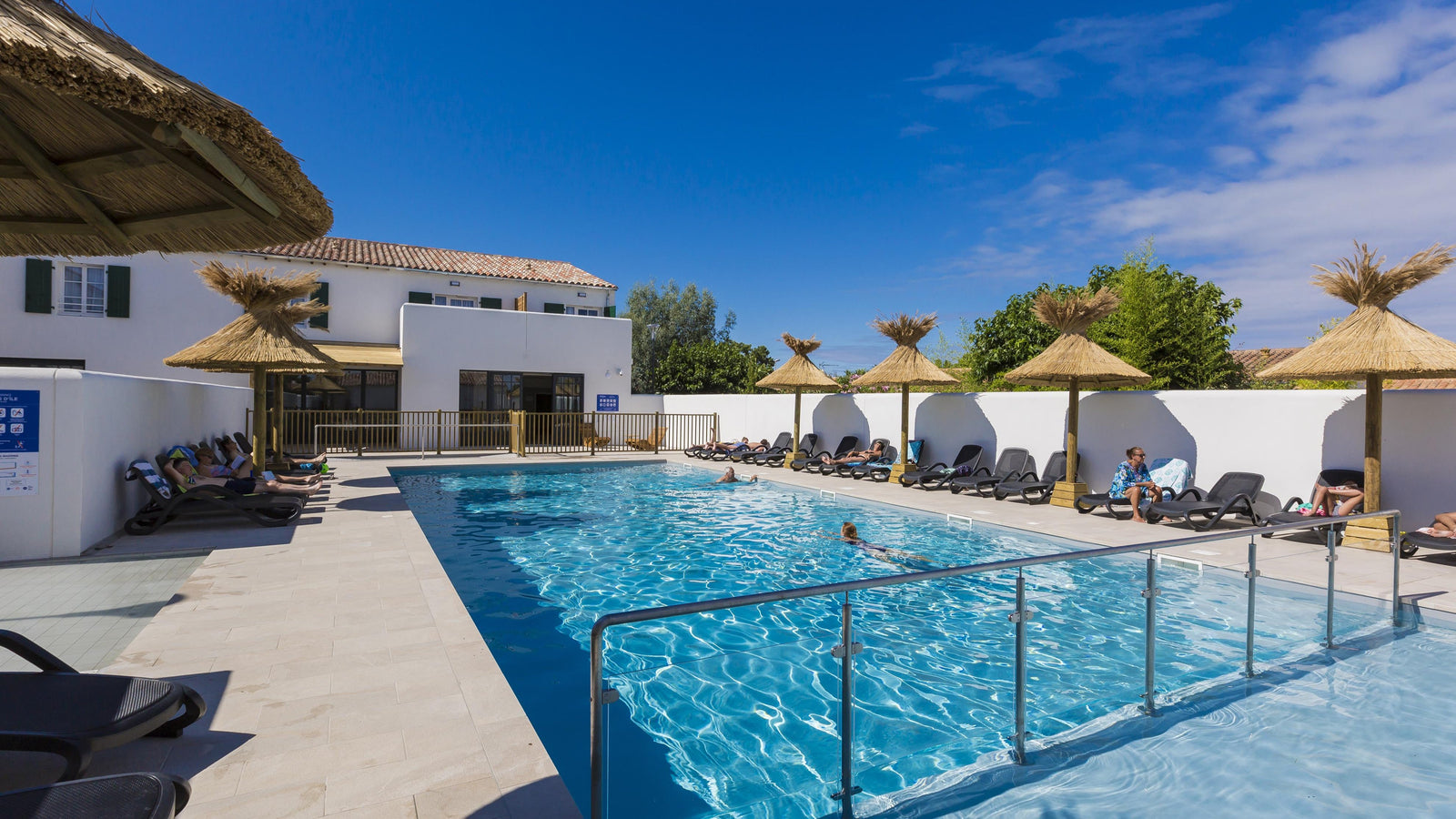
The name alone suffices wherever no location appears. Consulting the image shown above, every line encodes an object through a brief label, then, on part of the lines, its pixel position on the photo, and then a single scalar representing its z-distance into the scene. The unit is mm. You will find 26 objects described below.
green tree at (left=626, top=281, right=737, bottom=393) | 40344
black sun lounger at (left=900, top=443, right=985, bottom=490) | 13075
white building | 17438
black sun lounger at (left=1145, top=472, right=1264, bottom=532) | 8750
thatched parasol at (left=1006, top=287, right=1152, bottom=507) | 10727
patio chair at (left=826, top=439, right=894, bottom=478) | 15359
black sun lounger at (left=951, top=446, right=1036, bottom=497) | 12023
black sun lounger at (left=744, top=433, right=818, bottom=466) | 18141
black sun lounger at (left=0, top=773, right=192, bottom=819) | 1795
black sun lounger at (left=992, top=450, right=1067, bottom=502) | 11328
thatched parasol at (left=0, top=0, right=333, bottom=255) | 2041
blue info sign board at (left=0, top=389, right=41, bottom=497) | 6141
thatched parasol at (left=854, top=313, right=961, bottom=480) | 14420
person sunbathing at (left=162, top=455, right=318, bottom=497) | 7801
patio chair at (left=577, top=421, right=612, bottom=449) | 22269
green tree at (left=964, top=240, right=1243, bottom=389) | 21328
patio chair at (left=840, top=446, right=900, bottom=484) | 14695
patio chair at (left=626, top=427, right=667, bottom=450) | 22025
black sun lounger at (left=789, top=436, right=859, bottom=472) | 16672
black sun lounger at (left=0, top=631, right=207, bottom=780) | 2336
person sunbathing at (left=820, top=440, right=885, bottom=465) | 15453
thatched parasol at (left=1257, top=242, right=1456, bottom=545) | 7445
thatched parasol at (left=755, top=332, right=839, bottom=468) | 17469
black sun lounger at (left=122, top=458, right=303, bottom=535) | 7461
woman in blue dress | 9852
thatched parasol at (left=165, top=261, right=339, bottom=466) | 10453
